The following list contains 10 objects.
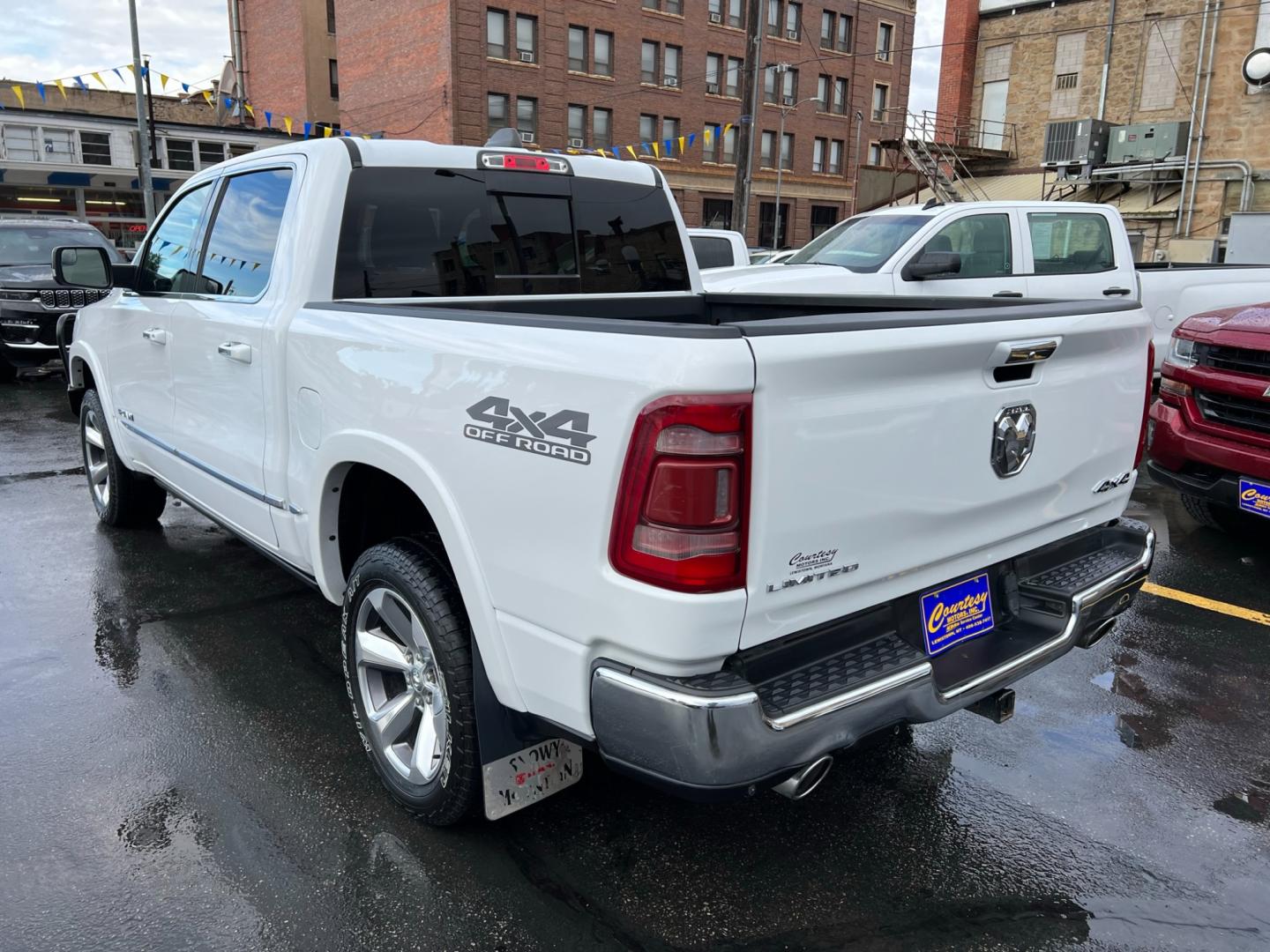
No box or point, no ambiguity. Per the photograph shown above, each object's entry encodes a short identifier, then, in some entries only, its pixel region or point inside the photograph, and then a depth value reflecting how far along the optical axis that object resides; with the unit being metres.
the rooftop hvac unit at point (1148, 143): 26.80
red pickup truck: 5.04
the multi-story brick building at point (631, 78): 39.41
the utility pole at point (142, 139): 21.48
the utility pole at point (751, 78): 17.91
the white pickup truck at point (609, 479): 2.06
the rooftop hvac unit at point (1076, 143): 27.72
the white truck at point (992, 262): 8.81
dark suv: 11.73
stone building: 26.36
